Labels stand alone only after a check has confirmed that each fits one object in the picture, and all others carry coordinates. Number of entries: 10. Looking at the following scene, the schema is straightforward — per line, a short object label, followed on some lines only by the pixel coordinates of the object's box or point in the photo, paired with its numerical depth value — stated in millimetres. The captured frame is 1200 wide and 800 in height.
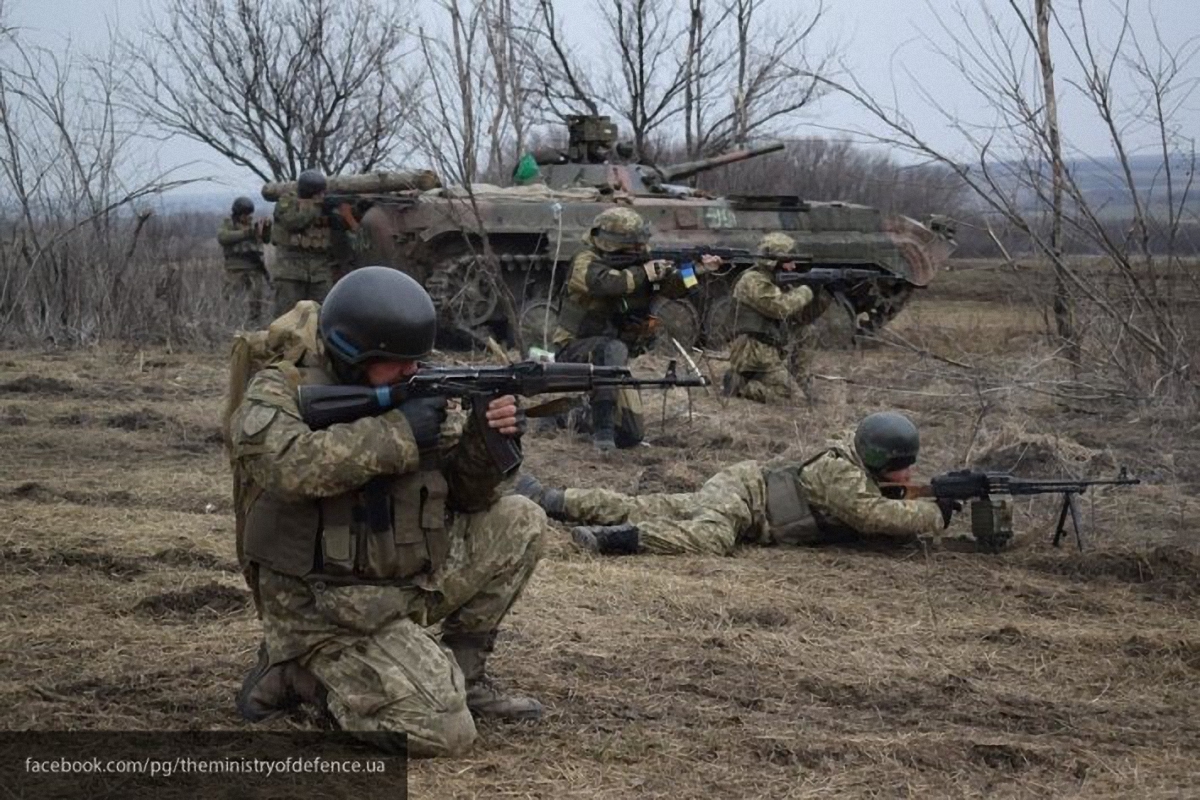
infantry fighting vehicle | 15531
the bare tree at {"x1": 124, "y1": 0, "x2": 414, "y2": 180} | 24078
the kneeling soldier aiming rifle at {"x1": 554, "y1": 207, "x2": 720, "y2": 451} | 9977
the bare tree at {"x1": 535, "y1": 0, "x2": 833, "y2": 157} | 24062
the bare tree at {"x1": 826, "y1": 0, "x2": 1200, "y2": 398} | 8344
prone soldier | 6961
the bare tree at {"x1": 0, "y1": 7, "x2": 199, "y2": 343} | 14906
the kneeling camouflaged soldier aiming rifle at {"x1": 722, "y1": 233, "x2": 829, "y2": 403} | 11805
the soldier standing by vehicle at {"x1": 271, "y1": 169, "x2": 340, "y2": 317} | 15664
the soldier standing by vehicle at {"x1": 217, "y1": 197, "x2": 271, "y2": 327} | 18688
